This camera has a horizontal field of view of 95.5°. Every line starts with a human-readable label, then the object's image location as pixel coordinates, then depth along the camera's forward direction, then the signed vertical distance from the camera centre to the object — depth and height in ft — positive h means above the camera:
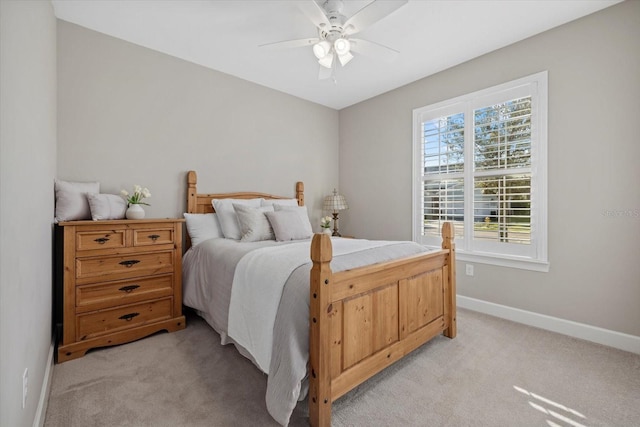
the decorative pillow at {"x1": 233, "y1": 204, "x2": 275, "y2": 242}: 9.02 -0.38
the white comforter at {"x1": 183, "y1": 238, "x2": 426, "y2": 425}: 4.67 -1.75
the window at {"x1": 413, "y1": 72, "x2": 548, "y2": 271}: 8.75 +1.37
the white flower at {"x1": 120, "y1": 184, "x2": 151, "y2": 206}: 8.47 +0.52
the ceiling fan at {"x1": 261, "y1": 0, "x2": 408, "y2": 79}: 6.16 +4.34
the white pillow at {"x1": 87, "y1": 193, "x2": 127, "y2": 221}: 7.70 +0.16
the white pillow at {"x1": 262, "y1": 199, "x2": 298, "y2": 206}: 10.95 +0.41
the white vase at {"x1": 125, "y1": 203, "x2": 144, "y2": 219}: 8.14 +0.00
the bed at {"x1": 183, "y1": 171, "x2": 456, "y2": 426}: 4.61 -1.92
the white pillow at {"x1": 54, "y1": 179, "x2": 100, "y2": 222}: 7.46 +0.28
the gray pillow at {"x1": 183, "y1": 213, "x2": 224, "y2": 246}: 9.48 -0.53
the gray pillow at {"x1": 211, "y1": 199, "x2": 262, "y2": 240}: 9.59 -0.13
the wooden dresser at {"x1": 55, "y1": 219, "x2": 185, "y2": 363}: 6.84 -1.81
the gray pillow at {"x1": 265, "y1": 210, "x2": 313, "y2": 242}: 9.15 -0.43
